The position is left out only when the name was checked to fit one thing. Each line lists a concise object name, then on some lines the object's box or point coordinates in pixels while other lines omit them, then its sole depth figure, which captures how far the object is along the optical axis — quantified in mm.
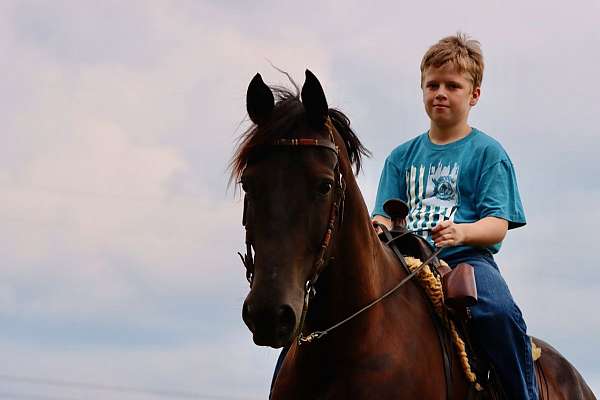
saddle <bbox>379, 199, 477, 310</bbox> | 11923
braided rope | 11885
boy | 12320
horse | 9414
